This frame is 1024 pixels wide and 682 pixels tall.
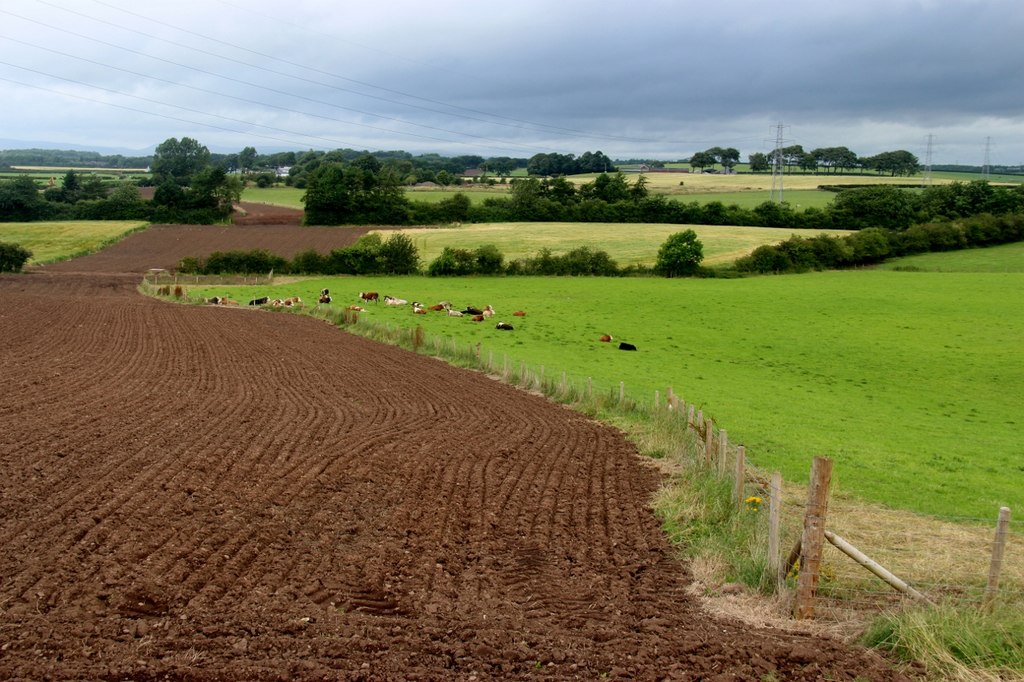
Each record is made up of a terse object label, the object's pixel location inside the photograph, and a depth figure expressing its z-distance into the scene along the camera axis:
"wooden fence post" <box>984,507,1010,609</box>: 9.00
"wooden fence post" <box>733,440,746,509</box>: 13.55
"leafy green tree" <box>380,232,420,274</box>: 73.56
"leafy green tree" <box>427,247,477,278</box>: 72.25
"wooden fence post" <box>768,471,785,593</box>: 10.30
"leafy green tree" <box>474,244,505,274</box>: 73.44
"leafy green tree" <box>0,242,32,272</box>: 69.38
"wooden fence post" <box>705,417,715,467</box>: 16.53
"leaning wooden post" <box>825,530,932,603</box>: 9.23
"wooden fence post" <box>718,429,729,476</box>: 15.38
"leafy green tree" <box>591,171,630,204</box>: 112.31
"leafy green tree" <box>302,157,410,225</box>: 100.19
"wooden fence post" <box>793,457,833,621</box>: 9.38
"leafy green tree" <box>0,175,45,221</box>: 100.31
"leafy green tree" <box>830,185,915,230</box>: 94.75
